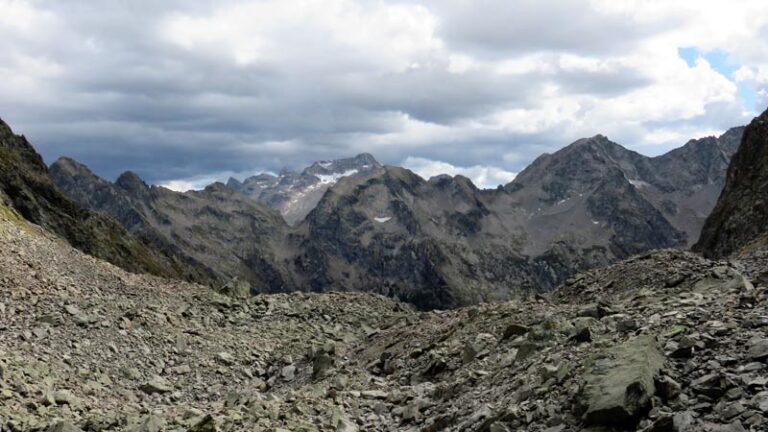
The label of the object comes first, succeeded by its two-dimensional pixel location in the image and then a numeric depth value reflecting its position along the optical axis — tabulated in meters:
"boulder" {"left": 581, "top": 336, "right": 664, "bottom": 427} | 14.71
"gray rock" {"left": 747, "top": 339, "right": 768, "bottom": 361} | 14.83
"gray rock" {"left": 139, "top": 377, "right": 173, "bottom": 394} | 31.19
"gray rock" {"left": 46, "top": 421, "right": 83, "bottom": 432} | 20.02
